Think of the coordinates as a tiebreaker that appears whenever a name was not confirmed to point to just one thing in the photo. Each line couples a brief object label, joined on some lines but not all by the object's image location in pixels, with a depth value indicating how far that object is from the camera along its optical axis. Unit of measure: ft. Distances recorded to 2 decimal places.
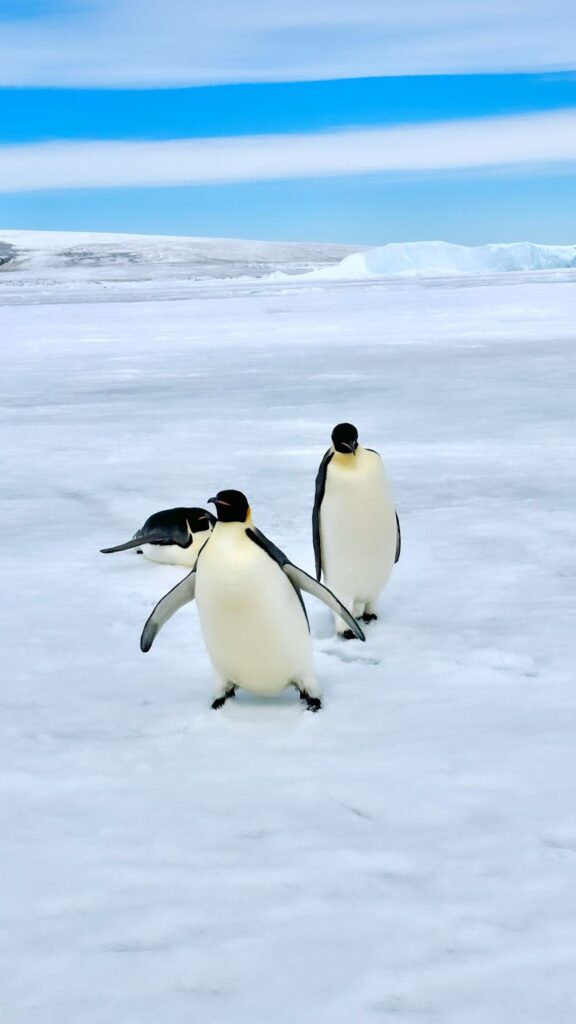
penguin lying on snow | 29.35
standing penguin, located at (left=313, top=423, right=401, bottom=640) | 23.82
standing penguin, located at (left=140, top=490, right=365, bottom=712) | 18.56
